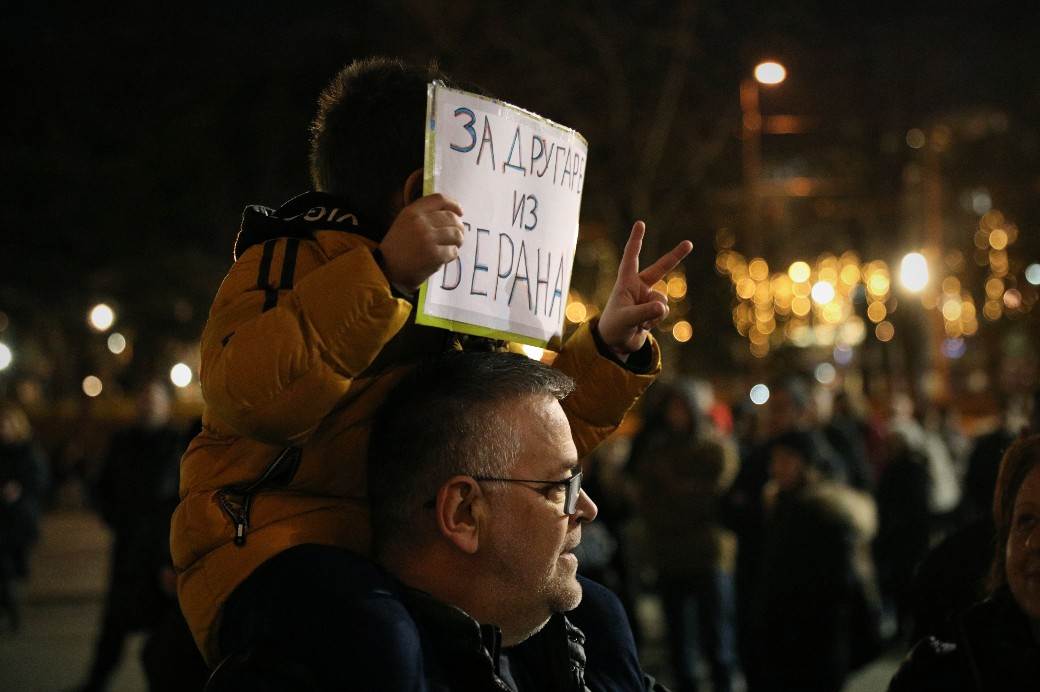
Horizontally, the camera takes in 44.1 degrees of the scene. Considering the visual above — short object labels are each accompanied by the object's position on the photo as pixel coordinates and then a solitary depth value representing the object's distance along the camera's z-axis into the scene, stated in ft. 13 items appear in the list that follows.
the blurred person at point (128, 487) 26.50
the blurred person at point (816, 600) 21.65
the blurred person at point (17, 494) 37.93
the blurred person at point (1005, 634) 9.32
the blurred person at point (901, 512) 31.14
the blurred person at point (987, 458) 20.06
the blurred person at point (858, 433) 34.58
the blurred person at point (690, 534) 27.96
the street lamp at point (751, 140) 72.12
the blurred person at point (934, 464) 34.12
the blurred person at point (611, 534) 23.97
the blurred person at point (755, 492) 27.55
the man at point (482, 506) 7.50
